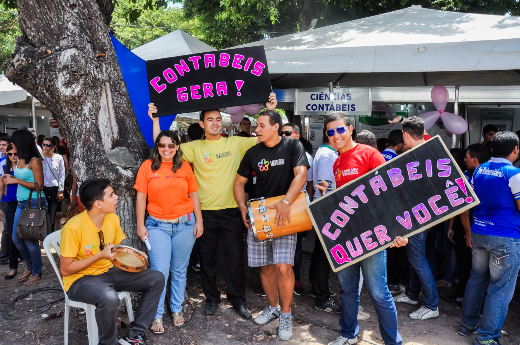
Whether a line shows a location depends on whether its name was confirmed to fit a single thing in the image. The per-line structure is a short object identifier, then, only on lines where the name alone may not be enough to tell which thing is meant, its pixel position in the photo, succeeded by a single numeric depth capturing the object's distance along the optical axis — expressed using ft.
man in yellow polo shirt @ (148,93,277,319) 12.90
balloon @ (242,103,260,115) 20.01
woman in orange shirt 11.91
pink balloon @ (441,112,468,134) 16.74
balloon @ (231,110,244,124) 21.61
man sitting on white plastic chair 9.90
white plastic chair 10.29
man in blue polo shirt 10.75
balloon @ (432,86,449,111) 16.42
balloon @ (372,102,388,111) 21.86
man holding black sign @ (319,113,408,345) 10.32
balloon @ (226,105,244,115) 20.09
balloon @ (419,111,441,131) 17.22
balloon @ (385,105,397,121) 21.24
